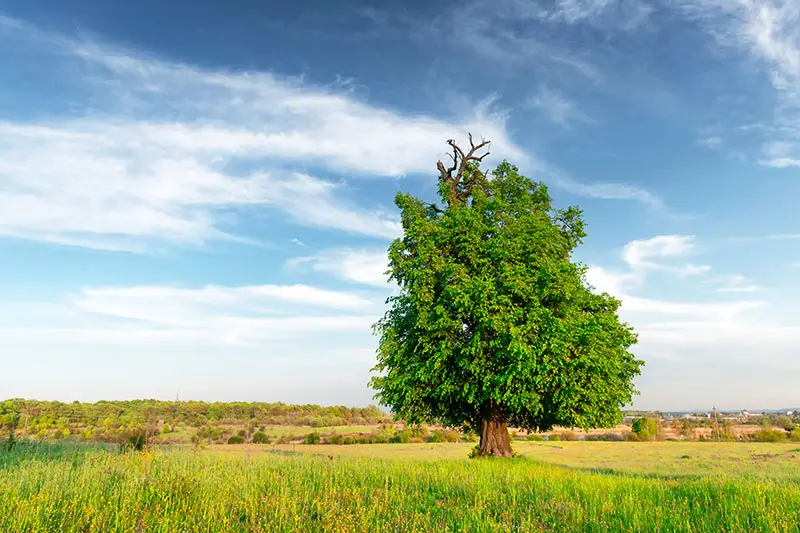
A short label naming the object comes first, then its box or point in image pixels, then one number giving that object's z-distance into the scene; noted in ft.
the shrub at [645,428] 264.93
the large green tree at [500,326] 68.23
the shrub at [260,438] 227.61
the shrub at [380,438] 250.57
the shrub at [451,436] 260.66
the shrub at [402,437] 246.88
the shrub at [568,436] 285.74
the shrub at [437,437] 251.60
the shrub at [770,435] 239.30
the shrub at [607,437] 284.86
